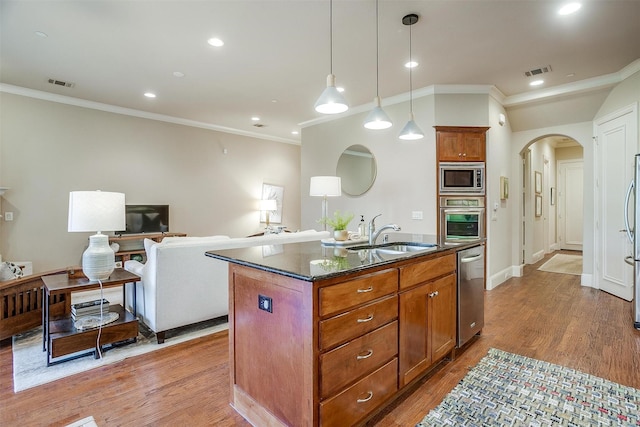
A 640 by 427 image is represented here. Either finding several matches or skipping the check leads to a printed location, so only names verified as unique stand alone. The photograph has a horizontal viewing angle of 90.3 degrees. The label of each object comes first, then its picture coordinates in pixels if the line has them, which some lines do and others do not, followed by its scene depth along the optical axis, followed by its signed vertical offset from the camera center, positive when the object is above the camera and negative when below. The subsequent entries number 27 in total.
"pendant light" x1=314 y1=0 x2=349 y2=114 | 2.22 +0.78
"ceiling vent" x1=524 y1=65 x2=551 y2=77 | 4.03 +1.83
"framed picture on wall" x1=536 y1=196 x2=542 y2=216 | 7.14 +0.15
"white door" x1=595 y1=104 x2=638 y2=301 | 4.04 +0.23
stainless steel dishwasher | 2.62 -0.70
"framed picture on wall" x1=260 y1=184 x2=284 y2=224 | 7.80 +0.41
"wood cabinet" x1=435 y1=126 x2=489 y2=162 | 4.67 +0.99
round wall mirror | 5.47 +0.77
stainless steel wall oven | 4.71 -0.05
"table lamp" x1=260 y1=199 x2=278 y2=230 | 7.51 +0.20
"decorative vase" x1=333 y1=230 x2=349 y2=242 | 2.70 -0.19
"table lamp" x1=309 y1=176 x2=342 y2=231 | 4.39 +0.38
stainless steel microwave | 4.70 +0.51
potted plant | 2.69 -0.10
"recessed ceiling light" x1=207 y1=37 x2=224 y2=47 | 3.29 +1.80
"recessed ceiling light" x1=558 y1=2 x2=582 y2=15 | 2.75 +1.79
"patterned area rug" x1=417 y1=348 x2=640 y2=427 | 1.85 -1.20
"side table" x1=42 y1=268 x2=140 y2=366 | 2.48 -0.95
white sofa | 2.88 -0.66
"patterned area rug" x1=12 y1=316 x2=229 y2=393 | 2.34 -1.18
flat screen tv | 5.64 -0.09
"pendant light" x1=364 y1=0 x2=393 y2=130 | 2.73 +0.81
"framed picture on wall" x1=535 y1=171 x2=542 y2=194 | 7.14 +0.68
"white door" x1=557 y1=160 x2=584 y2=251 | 8.57 +0.24
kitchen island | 1.48 -0.64
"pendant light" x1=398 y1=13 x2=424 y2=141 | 3.20 +0.82
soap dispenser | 2.99 -0.15
